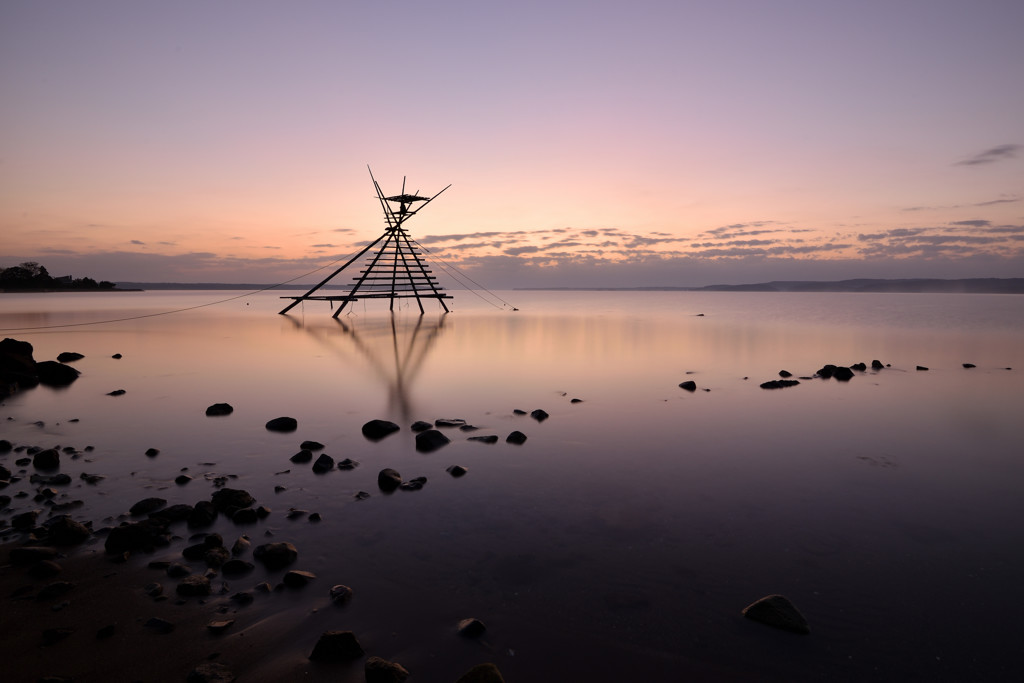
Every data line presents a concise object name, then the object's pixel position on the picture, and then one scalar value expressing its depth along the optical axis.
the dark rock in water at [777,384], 17.79
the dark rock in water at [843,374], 19.52
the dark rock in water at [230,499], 7.39
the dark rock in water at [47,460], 8.95
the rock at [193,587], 5.33
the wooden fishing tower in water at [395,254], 43.72
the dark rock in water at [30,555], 5.78
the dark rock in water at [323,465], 9.16
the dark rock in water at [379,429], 11.57
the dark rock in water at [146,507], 7.21
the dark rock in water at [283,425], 11.95
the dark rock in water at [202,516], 6.91
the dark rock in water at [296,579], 5.61
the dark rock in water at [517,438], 11.08
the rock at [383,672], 4.28
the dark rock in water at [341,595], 5.36
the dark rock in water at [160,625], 4.77
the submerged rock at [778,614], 5.09
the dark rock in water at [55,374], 17.47
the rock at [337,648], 4.52
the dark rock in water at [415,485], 8.41
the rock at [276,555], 5.97
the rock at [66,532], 6.31
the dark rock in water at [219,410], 13.31
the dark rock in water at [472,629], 4.93
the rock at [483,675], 4.13
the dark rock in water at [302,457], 9.66
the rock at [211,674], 4.18
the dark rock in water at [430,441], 10.65
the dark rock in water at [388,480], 8.43
